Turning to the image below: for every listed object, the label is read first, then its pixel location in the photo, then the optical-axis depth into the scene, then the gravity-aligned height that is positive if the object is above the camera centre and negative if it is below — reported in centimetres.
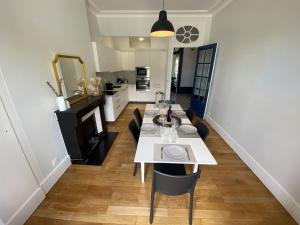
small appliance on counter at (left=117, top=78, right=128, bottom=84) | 549 -62
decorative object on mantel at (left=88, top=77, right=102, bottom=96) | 299 -45
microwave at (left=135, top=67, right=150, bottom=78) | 528 -26
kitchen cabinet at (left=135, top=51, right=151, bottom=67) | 515 +26
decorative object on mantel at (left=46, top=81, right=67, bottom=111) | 196 -51
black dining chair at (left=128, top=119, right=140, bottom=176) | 196 -95
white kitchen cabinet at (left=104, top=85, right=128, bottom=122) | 373 -114
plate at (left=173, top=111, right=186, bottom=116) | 256 -88
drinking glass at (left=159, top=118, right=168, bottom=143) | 178 -90
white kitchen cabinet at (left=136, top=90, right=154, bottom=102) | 562 -124
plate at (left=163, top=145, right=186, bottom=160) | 145 -93
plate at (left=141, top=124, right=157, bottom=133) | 194 -88
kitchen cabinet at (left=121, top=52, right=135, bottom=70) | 525 +19
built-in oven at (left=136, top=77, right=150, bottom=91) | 543 -70
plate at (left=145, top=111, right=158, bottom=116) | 252 -87
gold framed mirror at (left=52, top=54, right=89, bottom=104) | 207 -20
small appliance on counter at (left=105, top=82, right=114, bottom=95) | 440 -66
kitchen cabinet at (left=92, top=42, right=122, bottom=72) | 335 +19
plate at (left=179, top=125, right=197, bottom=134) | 194 -90
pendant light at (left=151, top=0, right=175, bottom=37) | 197 +55
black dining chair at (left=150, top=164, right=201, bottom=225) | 115 -104
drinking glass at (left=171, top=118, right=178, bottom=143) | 176 -90
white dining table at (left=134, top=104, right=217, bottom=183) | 140 -93
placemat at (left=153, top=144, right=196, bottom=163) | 140 -93
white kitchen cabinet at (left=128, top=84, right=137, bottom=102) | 557 -109
